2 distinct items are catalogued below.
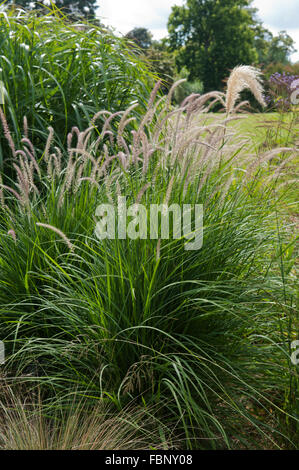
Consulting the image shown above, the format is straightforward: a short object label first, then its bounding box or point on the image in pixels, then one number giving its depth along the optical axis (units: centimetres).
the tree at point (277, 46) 5328
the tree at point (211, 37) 3500
